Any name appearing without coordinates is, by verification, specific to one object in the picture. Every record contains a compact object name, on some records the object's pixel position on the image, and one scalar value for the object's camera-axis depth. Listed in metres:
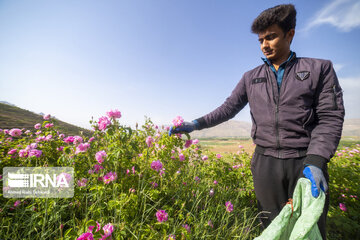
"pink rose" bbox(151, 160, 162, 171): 1.55
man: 1.16
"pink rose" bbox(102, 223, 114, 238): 1.06
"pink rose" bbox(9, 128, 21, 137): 2.30
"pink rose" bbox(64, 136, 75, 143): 1.82
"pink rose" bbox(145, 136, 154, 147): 1.77
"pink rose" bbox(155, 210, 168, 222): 1.32
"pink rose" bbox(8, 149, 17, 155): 1.83
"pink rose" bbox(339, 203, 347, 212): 2.37
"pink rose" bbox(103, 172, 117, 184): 1.42
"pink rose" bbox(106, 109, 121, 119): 1.55
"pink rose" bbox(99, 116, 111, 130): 1.49
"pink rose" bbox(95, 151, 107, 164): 1.47
